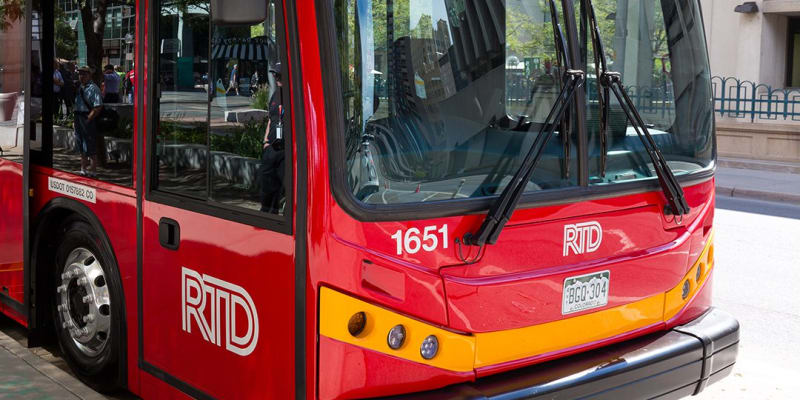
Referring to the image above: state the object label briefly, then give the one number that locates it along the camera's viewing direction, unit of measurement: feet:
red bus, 10.87
